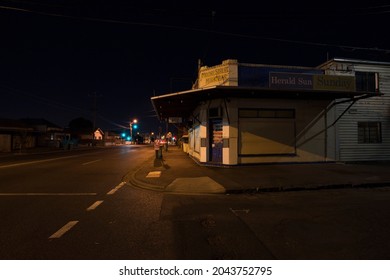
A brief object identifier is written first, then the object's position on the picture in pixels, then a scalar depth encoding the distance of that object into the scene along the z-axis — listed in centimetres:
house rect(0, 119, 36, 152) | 4038
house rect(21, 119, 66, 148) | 5600
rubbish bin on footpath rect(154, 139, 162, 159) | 2273
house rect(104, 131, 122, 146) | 9895
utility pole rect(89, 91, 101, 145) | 6258
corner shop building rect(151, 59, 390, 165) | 1453
